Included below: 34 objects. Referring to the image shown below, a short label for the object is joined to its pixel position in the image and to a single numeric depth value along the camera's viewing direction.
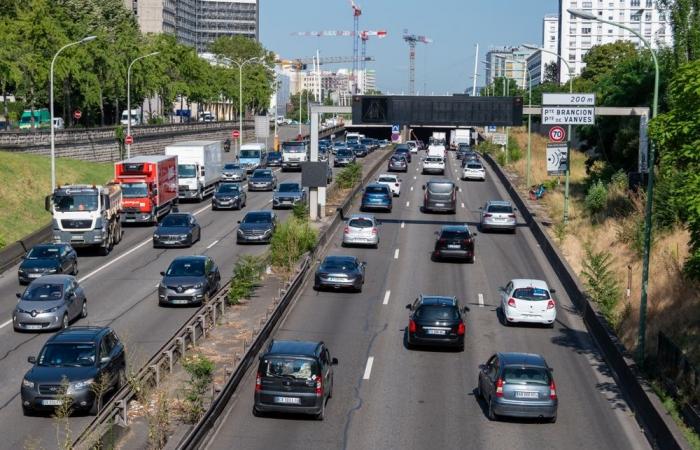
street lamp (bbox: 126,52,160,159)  71.25
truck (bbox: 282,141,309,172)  86.38
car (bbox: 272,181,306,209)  60.22
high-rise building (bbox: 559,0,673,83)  185.38
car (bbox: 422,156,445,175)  85.31
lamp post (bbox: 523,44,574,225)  51.47
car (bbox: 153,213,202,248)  46.34
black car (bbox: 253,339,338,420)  21.56
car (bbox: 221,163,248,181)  73.44
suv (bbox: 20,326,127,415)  21.42
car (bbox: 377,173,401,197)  67.88
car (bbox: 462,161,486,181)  80.56
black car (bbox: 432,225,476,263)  44.44
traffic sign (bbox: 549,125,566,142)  57.66
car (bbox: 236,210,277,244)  47.75
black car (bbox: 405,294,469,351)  29.20
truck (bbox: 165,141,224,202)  61.91
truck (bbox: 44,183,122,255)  44.12
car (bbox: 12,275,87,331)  29.75
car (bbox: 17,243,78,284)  37.47
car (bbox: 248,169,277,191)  71.38
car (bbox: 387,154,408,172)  87.88
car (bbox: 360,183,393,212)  60.47
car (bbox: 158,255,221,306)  33.91
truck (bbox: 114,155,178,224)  51.50
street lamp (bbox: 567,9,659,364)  26.28
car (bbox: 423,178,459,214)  60.00
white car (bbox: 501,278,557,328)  32.94
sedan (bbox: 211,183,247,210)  60.06
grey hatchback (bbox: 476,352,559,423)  21.98
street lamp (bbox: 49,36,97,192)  49.58
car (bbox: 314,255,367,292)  37.62
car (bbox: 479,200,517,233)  53.56
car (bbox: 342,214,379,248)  48.06
